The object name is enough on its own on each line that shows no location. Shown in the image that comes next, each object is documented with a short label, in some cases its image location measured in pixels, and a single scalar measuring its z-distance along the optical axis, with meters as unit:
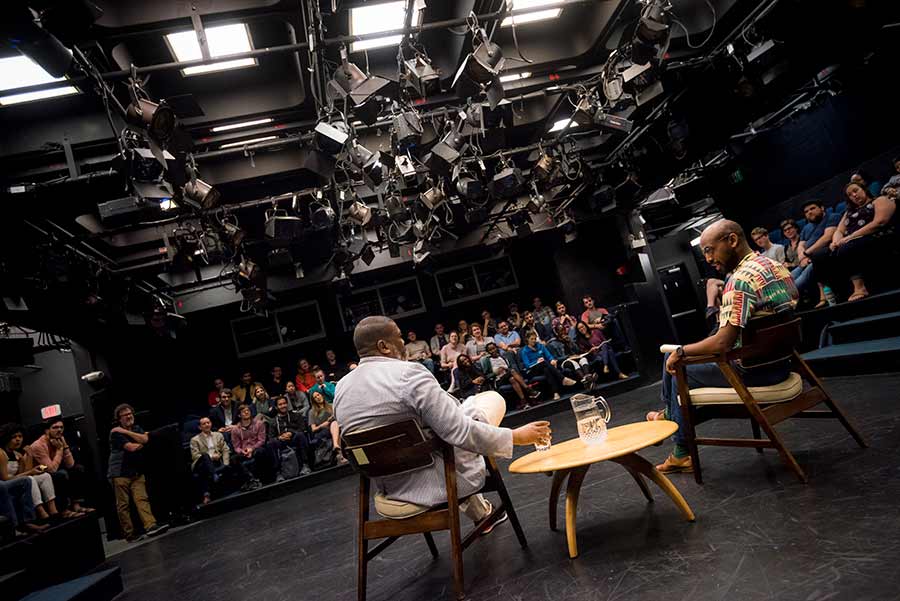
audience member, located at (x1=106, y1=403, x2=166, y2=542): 5.87
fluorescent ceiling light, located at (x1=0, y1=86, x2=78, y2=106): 3.78
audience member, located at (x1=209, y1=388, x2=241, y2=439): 7.63
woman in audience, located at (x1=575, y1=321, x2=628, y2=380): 7.71
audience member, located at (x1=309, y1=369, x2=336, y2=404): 7.67
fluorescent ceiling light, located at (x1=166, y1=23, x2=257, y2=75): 3.64
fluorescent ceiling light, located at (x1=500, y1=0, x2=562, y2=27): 4.08
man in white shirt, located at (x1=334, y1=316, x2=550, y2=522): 1.91
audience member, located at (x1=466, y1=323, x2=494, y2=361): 8.42
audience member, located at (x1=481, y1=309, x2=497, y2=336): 9.66
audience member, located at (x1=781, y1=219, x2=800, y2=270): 6.14
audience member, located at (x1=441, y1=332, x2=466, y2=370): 8.26
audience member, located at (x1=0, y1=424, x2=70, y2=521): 4.61
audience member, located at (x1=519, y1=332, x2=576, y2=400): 7.63
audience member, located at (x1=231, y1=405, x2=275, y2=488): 6.73
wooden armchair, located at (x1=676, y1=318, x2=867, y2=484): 2.14
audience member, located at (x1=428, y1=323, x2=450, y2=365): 9.65
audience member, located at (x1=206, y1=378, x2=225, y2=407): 8.83
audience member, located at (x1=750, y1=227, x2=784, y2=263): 6.21
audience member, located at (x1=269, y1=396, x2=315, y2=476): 6.78
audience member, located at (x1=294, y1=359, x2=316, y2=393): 9.05
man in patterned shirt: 2.19
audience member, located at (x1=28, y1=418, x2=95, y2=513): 5.18
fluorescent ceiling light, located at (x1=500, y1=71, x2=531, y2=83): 4.82
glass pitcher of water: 2.07
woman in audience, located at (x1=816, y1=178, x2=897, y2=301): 4.97
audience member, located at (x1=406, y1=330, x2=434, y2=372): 8.74
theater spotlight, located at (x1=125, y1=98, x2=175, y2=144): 3.21
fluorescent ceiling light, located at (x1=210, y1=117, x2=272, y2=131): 4.49
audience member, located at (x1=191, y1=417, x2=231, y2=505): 6.55
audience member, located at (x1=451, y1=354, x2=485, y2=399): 7.55
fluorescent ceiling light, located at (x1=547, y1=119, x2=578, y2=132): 6.37
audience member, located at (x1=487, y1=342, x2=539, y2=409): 7.53
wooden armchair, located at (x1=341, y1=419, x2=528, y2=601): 1.87
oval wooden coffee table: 1.79
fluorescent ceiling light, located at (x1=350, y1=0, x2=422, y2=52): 3.64
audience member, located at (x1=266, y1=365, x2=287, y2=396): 9.91
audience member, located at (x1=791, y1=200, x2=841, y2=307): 5.56
